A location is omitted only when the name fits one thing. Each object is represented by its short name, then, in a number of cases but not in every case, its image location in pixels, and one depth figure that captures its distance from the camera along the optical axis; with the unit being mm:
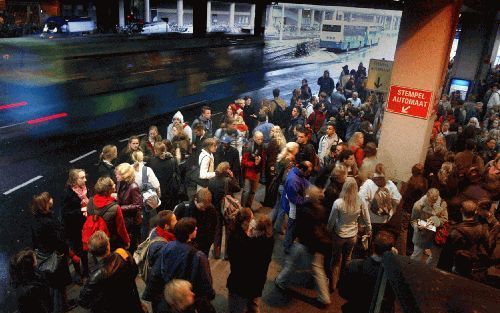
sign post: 10352
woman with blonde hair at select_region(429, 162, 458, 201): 6492
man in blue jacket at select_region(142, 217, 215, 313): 3982
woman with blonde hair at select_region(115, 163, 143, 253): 5590
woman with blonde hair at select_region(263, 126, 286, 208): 7684
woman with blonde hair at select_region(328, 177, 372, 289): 5203
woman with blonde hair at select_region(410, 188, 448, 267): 5688
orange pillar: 7832
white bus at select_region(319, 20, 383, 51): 36875
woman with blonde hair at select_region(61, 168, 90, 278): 5434
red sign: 8250
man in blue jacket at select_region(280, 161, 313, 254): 5902
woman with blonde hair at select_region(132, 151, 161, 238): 6047
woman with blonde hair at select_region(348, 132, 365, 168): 7604
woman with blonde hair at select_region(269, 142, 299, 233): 6945
